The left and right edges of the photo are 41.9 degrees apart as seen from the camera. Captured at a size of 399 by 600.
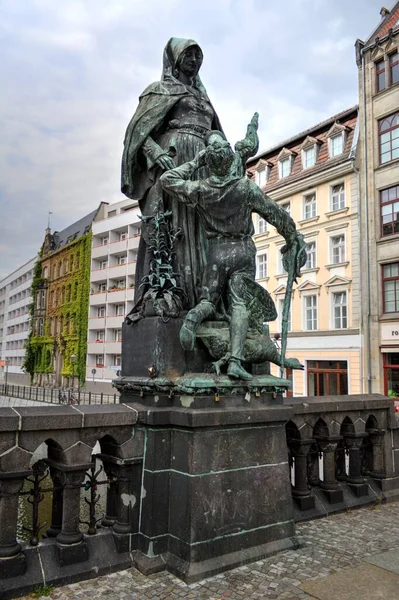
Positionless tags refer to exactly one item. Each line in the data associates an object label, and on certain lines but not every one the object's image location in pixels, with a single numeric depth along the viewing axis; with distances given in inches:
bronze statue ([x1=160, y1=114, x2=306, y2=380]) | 175.3
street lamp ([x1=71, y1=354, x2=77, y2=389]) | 2129.7
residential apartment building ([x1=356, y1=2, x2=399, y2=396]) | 986.7
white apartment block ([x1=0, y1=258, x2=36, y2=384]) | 3127.5
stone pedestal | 153.1
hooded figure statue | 196.9
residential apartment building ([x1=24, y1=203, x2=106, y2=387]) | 2151.8
